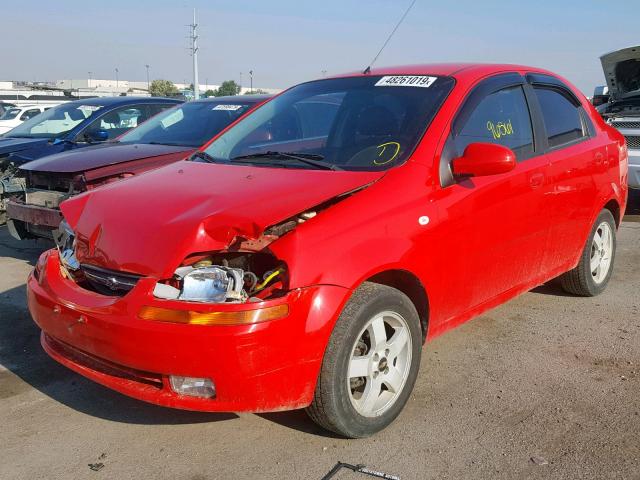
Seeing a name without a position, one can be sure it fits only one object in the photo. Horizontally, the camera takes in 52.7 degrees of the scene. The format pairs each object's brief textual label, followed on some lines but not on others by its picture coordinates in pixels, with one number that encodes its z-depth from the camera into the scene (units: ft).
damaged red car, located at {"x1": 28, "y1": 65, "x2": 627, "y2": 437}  8.61
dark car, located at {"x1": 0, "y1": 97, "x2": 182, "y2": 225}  24.68
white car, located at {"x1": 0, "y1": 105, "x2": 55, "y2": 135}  53.06
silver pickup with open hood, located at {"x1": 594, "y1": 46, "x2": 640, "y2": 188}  27.99
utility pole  134.45
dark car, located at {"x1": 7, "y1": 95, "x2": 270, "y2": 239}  18.17
